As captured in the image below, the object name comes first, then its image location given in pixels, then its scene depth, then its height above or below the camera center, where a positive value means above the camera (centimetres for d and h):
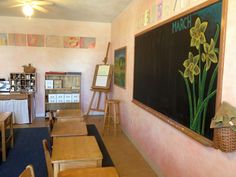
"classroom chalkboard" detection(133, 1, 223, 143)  181 +8
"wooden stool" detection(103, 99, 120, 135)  460 -86
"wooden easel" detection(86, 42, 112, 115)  559 -39
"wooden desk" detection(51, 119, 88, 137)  285 -76
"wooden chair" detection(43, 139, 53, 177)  179 -72
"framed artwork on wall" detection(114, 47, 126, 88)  480 +14
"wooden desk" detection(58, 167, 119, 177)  168 -75
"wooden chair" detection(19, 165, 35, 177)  140 -63
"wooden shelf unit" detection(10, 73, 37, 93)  578 -28
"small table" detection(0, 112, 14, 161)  330 -85
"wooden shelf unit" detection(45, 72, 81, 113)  593 -51
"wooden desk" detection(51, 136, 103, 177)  192 -73
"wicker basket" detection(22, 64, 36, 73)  580 +6
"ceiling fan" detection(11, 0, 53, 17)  428 +130
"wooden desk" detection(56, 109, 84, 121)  379 -73
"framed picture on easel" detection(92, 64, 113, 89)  564 -9
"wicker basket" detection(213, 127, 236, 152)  149 -42
